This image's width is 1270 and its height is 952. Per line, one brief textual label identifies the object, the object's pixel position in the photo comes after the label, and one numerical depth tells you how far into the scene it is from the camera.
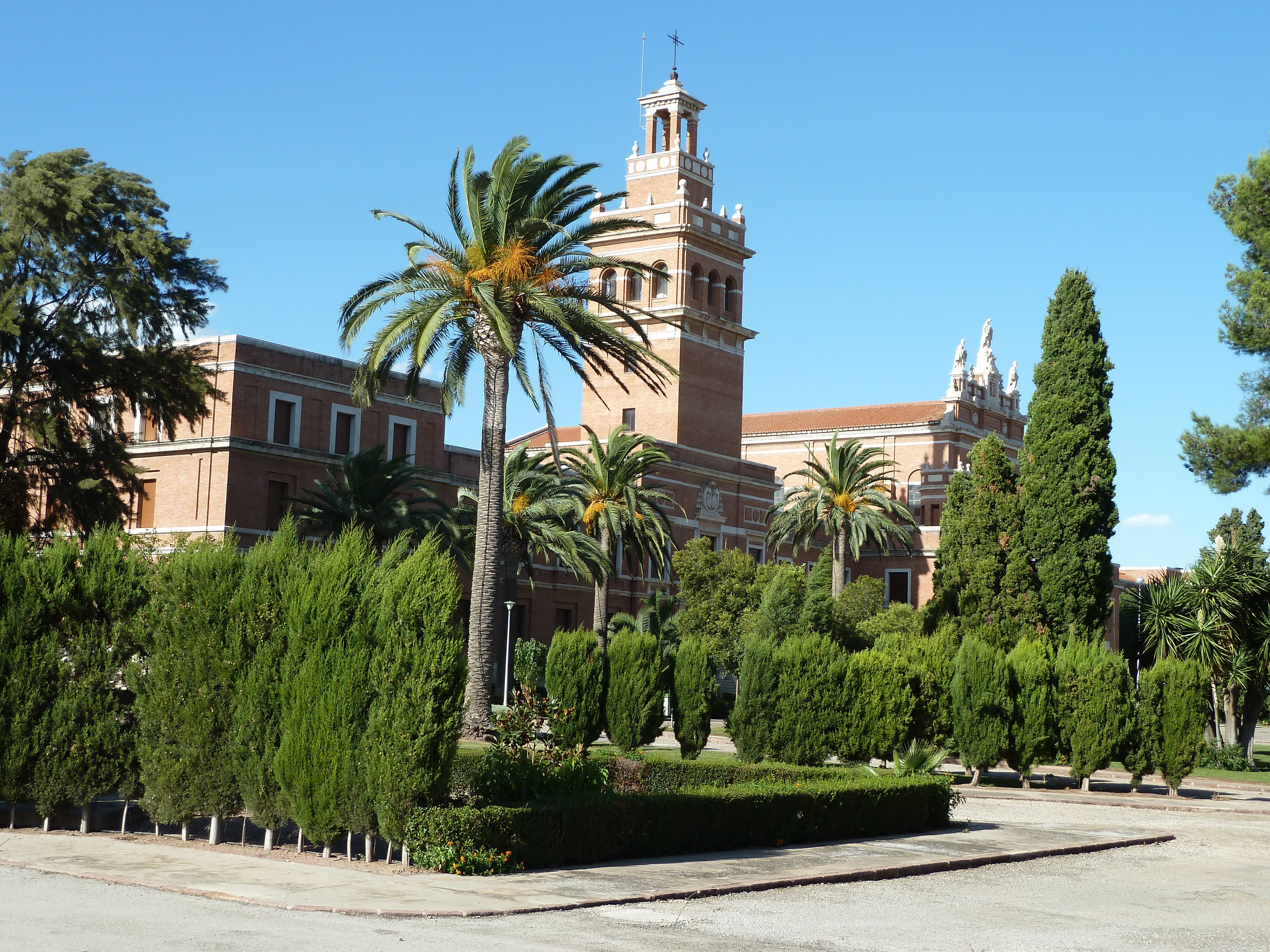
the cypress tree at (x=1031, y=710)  27.17
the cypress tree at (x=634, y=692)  26.05
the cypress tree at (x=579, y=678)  25.80
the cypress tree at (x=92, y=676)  13.88
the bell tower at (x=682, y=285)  62.59
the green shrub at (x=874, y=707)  23.14
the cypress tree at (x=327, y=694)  12.56
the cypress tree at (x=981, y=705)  26.80
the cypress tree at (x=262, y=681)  13.07
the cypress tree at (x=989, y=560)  34.06
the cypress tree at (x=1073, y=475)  33.97
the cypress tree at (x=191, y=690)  13.43
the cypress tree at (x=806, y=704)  22.66
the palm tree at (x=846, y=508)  57.34
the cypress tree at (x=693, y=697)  26.77
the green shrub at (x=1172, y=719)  27.50
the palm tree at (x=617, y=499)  44.56
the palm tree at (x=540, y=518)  40.16
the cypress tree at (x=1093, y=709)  27.17
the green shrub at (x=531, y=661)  41.09
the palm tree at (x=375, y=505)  37.62
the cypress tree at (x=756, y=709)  22.78
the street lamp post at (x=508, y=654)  41.25
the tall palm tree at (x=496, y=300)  25.33
